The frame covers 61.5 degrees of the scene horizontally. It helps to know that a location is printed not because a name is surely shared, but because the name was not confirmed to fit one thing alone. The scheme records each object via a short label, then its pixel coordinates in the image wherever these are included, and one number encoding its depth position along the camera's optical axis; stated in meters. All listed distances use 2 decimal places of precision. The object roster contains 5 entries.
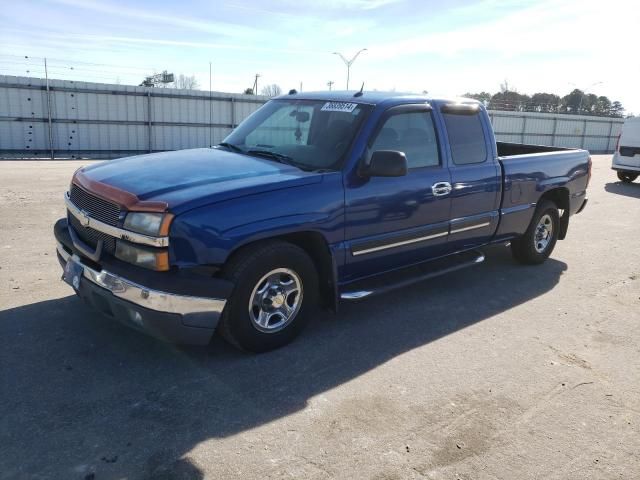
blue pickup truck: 3.40
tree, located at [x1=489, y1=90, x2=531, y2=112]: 33.11
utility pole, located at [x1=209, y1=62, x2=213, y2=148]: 22.61
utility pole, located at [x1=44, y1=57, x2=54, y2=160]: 18.75
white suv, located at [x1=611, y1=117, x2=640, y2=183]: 15.00
